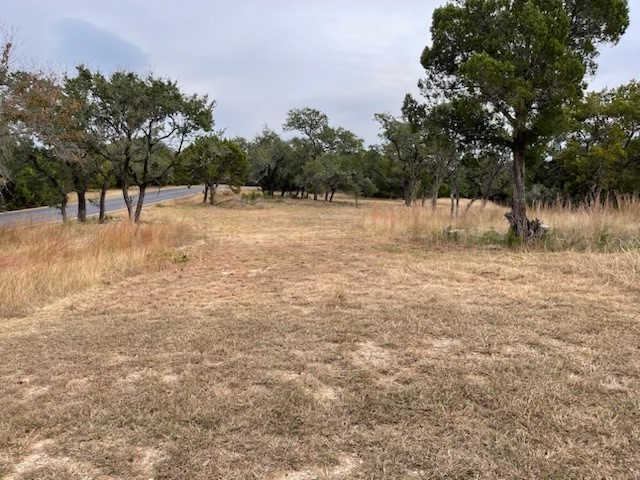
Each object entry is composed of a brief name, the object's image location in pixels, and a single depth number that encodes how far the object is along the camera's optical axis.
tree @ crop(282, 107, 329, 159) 36.75
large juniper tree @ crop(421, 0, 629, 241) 7.07
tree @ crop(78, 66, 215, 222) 12.27
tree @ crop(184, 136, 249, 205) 27.20
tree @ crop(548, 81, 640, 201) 16.17
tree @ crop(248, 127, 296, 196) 34.53
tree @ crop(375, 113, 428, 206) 26.81
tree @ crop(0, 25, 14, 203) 8.00
